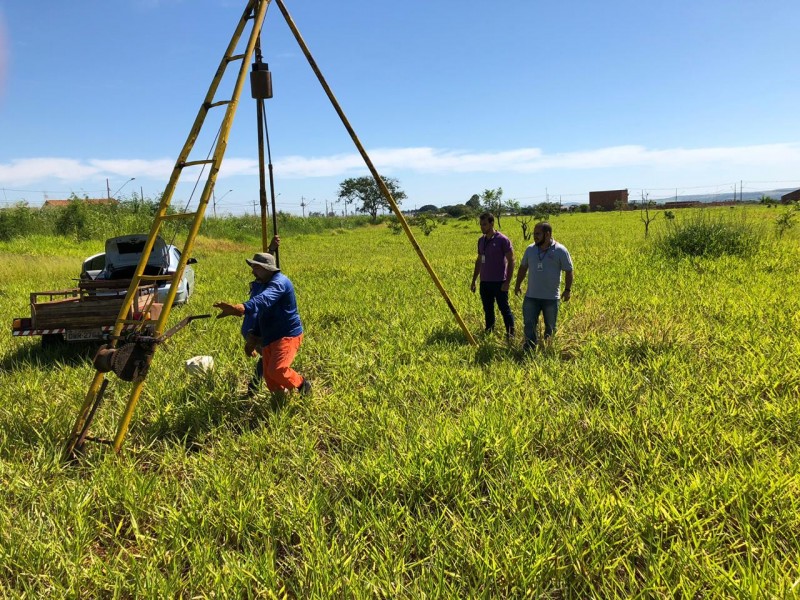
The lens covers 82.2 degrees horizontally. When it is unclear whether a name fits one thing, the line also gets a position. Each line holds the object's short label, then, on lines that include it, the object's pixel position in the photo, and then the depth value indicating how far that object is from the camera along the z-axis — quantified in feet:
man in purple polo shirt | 18.84
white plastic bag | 15.34
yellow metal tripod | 10.38
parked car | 25.18
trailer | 17.07
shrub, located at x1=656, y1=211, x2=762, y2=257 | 37.09
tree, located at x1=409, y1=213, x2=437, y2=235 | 99.55
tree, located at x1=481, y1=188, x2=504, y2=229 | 113.08
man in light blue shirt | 16.88
